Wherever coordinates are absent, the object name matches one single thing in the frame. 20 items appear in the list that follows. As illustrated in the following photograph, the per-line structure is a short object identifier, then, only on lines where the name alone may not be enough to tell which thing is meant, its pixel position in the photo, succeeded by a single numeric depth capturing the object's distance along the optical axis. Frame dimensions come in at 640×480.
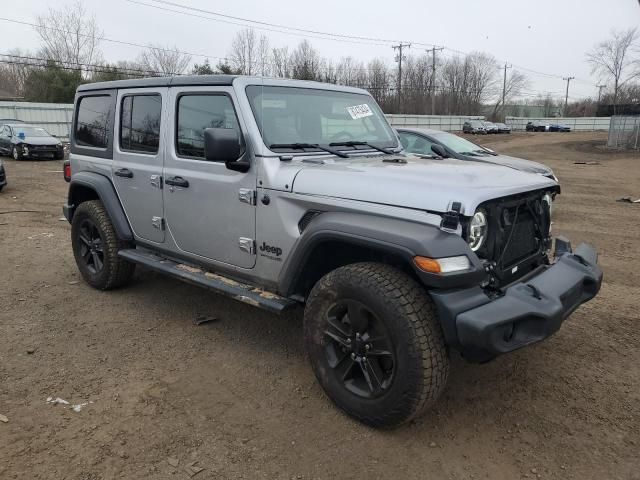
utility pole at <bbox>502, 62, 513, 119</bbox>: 79.66
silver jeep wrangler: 2.63
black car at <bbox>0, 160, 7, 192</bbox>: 11.89
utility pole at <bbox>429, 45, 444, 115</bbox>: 59.94
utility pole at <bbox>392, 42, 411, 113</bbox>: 59.16
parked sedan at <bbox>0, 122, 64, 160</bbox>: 19.08
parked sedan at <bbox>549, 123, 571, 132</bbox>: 55.16
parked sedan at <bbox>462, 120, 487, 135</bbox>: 47.19
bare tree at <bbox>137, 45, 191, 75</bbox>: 43.38
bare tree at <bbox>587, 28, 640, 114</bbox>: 57.78
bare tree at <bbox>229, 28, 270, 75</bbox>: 39.42
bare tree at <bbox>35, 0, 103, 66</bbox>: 41.75
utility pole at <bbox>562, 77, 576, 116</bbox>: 84.51
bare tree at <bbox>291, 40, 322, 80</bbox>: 44.88
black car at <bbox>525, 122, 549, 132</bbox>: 56.27
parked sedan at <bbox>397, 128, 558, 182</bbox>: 8.70
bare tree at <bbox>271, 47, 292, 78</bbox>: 41.53
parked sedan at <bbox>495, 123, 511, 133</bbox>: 48.84
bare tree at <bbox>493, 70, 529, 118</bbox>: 79.81
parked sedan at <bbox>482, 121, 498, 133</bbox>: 47.76
